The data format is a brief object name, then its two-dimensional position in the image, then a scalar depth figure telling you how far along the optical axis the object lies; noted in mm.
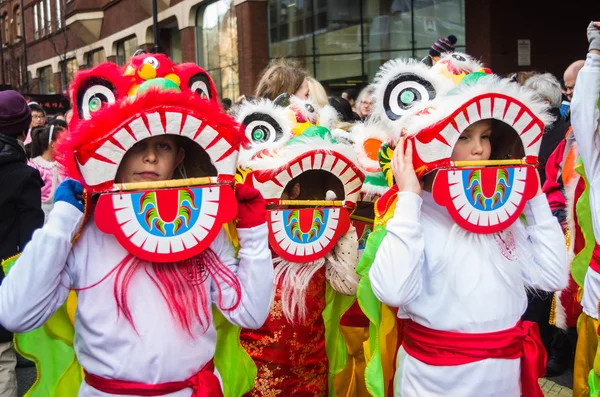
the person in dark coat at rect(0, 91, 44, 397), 3217
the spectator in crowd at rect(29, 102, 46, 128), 8734
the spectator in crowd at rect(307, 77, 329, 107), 4055
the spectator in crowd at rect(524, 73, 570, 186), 4879
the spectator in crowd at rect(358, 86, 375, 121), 5903
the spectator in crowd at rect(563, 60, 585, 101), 4137
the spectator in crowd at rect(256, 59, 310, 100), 3945
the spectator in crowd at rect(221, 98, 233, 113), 8762
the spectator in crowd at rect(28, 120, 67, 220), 5852
